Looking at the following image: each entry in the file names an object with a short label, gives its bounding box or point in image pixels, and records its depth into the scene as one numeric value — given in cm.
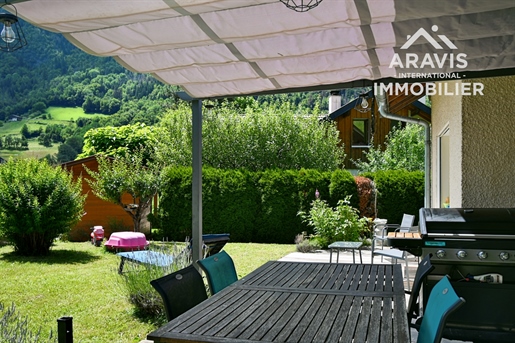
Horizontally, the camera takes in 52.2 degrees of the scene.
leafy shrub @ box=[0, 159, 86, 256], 1037
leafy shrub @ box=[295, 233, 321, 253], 1073
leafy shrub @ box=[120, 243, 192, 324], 559
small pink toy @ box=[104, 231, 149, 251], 1077
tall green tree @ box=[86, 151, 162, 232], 1221
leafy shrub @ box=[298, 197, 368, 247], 1112
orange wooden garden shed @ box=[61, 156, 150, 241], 1434
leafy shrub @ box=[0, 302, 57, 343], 269
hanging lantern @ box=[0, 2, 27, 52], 353
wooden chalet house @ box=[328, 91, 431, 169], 2145
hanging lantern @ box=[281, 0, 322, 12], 269
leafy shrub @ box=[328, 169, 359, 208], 1305
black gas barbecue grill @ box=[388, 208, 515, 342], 390
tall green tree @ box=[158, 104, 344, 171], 1770
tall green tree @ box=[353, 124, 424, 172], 1823
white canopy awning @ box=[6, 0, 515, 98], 290
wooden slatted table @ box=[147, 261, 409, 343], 217
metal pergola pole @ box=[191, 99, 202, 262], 545
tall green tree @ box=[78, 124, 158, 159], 2958
